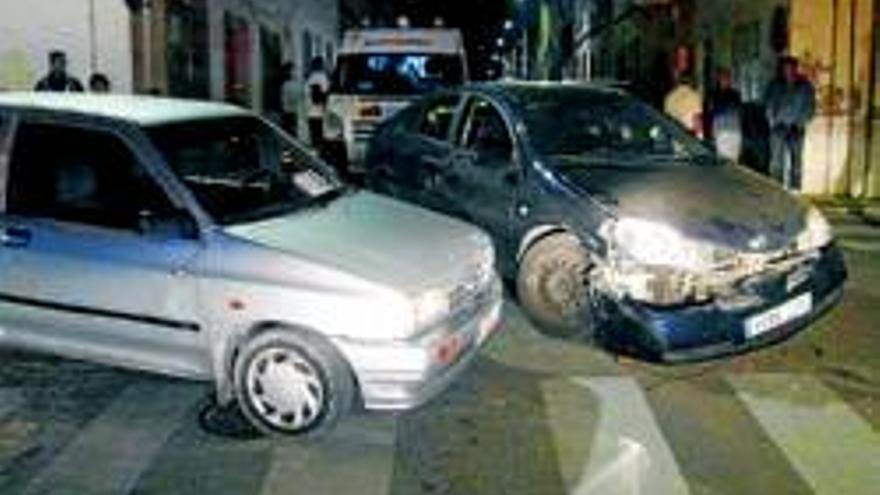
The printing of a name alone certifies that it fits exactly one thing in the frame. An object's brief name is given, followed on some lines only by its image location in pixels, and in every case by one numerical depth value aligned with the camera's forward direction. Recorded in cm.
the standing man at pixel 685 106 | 1744
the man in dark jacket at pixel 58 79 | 1683
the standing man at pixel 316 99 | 2213
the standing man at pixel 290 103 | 2428
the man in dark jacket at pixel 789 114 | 1722
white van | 1988
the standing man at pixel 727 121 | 1792
